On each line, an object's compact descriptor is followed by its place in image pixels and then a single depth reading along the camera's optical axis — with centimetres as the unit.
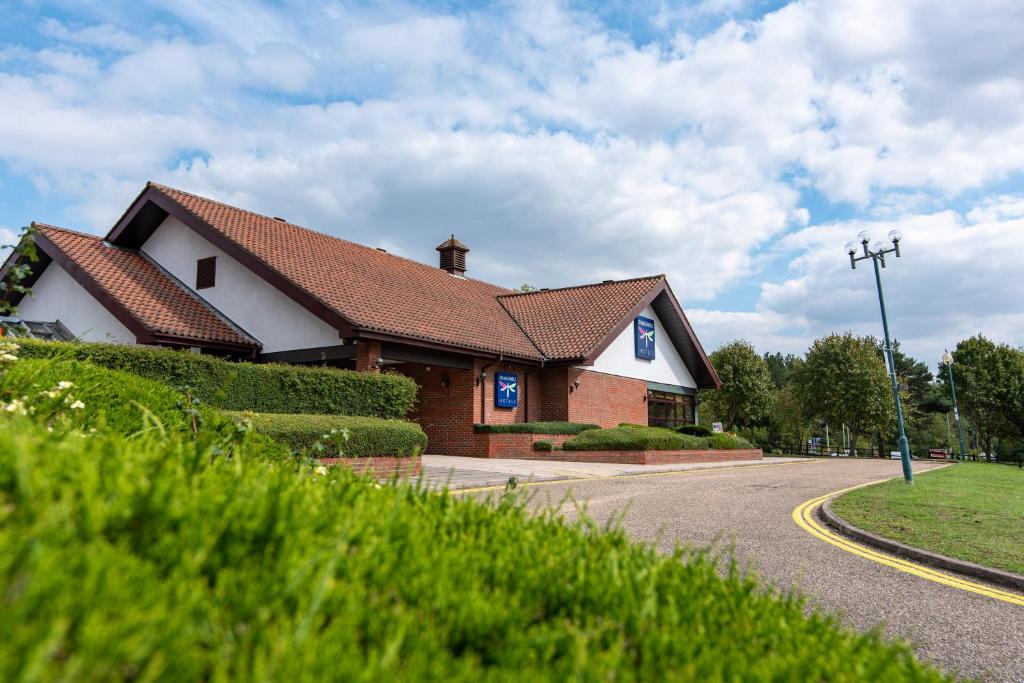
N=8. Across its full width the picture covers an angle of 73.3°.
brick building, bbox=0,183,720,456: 1977
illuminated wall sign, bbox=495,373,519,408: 2419
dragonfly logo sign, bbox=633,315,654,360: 3041
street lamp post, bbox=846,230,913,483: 1677
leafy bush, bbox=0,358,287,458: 400
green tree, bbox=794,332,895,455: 4941
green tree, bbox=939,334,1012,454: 5188
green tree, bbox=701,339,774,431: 5116
